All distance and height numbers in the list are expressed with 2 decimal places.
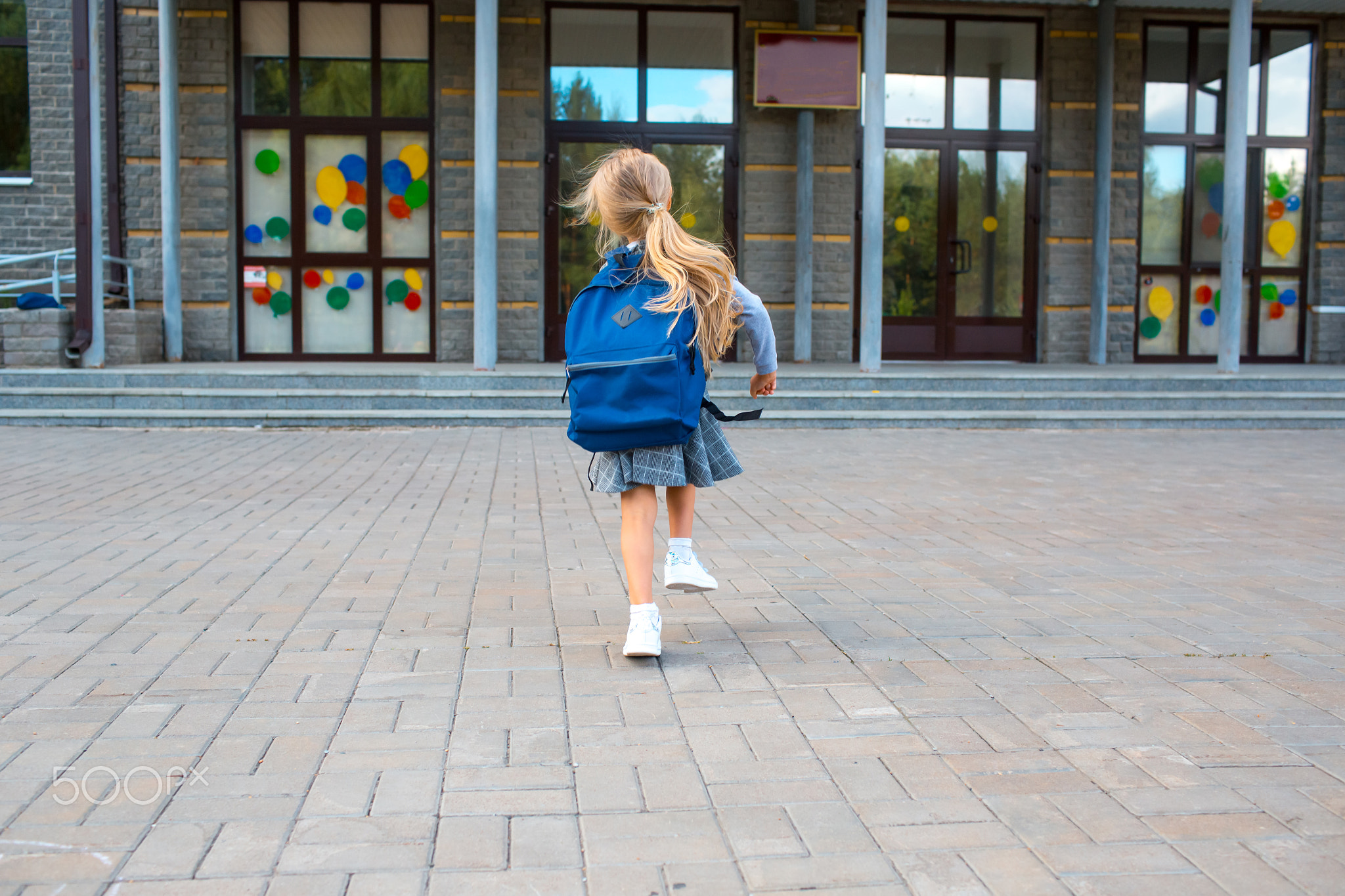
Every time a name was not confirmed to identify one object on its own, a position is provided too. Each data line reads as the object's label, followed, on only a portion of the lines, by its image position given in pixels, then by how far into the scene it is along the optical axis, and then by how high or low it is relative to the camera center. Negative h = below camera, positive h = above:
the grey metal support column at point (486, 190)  11.51 +1.48
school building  13.14 +2.03
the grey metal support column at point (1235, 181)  12.31 +1.73
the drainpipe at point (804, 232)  13.63 +1.31
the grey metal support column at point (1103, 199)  14.03 +1.78
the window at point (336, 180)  13.44 +1.83
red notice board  13.51 +3.11
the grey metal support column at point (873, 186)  11.96 +1.60
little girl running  3.51 +0.11
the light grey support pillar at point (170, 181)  12.59 +1.70
